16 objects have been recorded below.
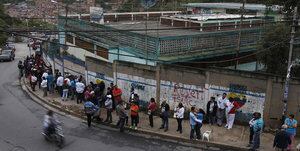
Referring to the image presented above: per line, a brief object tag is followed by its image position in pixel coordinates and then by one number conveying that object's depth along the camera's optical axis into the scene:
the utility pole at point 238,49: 20.60
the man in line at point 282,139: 12.75
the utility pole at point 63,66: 23.45
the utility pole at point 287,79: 14.07
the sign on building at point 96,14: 28.70
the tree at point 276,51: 18.73
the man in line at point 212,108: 16.30
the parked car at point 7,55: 42.15
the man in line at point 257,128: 13.46
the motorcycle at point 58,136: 14.62
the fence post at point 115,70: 19.52
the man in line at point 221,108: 16.17
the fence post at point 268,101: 15.23
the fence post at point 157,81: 17.94
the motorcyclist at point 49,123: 14.56
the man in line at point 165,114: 15.80
